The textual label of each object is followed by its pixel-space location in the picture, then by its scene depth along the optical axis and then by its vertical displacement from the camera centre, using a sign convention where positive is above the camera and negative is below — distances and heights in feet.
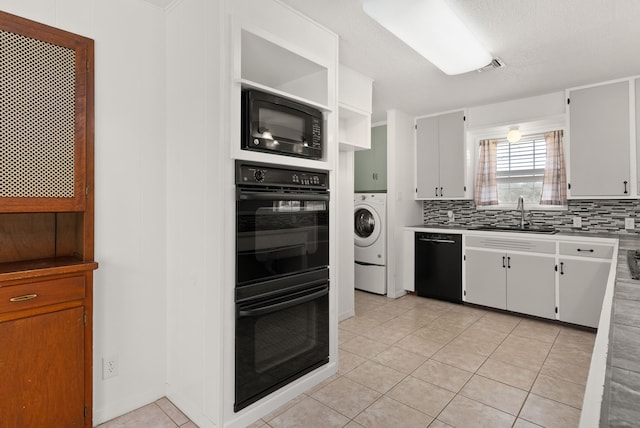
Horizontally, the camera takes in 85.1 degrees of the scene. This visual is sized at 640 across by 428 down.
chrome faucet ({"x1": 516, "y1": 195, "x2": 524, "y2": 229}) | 13.43 +0.22
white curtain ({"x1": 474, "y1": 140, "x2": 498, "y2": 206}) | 14.57 +1.61
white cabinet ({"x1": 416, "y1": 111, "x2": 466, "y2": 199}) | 14.43 +2.46
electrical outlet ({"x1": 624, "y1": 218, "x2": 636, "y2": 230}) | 11.64 -0.34
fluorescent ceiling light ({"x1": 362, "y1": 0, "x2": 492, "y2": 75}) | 6.45 +3.80
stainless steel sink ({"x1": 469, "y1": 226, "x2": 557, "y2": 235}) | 12.76 -0.59
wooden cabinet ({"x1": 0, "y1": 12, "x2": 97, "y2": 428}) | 5.27 -0.19
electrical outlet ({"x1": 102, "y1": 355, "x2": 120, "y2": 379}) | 6.51 -2.89
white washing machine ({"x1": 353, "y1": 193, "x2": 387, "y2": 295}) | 14.90 -1.21
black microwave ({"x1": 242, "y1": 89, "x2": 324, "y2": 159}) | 6.27 +1.73
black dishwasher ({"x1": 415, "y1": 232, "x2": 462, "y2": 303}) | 13.69 -2.12
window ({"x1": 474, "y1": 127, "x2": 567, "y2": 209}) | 13.09 +1.66
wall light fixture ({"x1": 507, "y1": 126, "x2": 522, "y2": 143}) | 12.68 +2.86
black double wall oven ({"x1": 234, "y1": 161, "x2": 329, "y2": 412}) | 6.21 -1.24
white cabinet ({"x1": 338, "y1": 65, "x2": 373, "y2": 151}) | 10.50 +3.28
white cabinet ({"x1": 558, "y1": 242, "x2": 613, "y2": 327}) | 10.64 -2.10
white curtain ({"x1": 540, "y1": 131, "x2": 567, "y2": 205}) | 12.92 +1.47
